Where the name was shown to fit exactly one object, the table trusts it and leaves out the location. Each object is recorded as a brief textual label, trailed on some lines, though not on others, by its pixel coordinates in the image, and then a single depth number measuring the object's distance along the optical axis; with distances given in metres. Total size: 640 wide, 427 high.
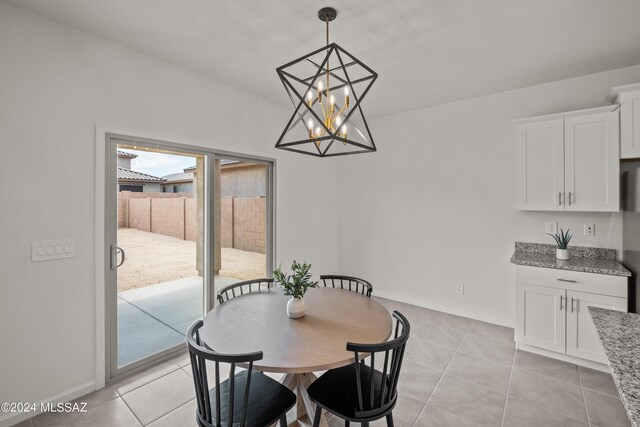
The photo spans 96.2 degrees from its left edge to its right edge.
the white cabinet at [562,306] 2.55
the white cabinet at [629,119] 2.47
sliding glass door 2.51
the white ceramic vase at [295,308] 1.93
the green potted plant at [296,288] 1.94
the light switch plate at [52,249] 2.05
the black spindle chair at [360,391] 1.43
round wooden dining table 1.47
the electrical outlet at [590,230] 2.99
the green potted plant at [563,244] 2.95
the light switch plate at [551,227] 3.18
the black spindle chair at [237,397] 1.31
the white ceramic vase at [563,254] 2.95
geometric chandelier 1.71
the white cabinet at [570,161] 2.67
